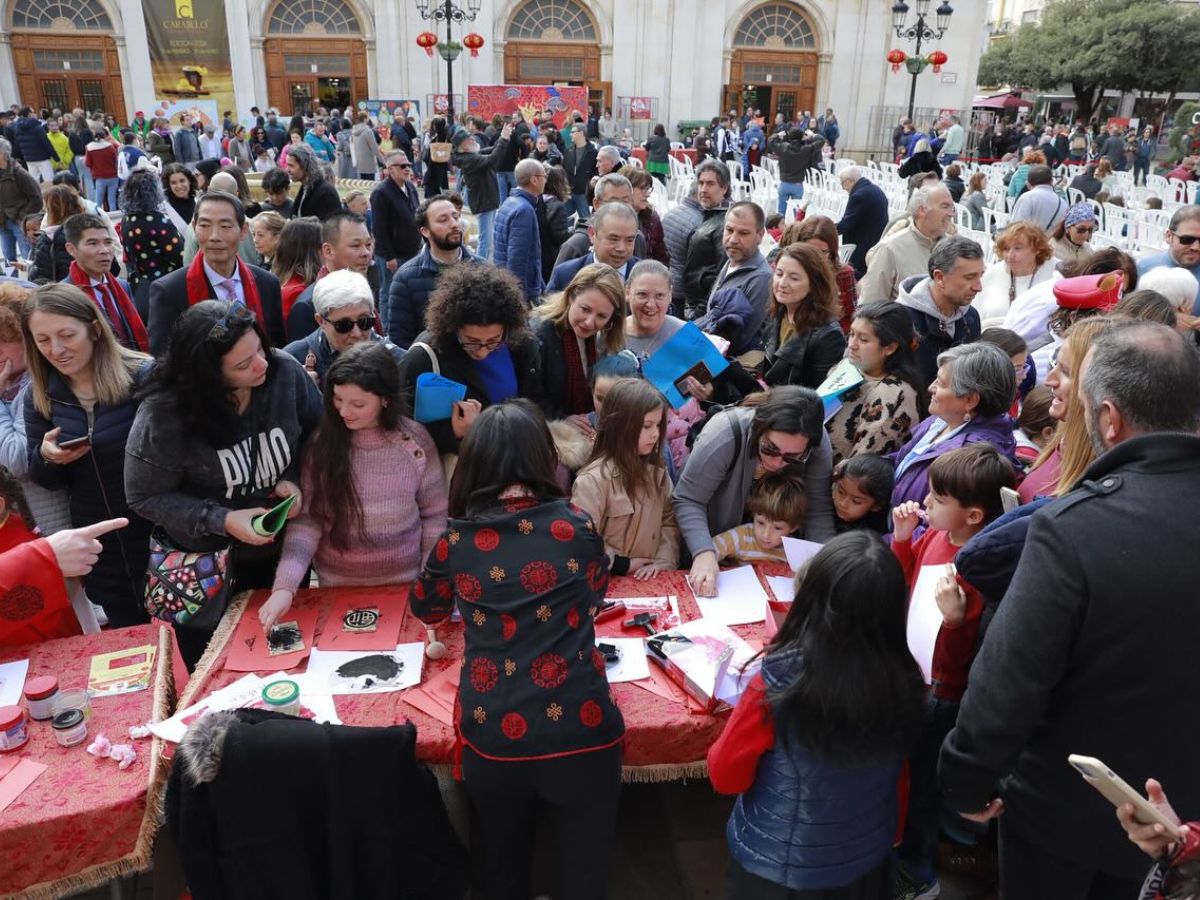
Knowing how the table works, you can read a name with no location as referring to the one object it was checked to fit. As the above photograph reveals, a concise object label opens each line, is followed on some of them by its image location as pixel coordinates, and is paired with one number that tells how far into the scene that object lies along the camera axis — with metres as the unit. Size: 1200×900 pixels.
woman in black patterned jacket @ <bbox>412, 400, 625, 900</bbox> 2.01
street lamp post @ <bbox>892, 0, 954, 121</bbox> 17.27
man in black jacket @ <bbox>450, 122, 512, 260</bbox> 9.31
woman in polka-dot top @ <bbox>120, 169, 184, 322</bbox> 5.07
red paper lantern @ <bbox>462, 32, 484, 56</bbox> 20.16
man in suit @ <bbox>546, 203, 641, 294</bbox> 4.30
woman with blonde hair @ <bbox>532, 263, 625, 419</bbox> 3.40
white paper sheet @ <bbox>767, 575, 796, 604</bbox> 2.93
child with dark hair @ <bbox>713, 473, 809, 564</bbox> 3.02
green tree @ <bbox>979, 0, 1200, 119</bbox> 28.84
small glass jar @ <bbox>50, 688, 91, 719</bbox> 2.22
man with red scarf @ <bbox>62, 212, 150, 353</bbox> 4.30
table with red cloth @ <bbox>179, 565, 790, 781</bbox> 2.28
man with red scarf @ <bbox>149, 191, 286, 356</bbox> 4.02
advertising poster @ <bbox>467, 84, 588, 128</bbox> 23.78
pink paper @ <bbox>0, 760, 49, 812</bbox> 1.98
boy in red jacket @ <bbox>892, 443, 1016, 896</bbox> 2.38
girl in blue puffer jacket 1.77
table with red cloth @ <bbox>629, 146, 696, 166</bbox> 16.25
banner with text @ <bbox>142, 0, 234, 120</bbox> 23.95
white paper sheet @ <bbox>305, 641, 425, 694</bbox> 2.43
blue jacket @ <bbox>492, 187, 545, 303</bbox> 5.80
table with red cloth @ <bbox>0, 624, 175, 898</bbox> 1.92
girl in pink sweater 2.71
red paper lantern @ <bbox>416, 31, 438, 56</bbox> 19.88
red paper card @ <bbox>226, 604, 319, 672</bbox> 2.51
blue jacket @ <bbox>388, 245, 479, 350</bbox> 4.24
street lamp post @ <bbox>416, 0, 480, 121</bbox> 17.47
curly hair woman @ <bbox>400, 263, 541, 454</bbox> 3.02
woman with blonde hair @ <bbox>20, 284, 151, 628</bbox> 2.80
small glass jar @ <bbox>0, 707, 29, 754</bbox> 2.12
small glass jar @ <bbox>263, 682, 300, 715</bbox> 2.32
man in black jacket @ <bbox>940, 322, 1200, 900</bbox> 1.52
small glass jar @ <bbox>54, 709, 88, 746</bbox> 2.15
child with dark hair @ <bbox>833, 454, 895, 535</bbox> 3.01
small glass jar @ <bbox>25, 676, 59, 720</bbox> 2.22
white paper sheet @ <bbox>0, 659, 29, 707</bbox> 2.30
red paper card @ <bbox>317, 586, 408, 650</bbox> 2.62
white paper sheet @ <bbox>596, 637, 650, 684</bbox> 2.50
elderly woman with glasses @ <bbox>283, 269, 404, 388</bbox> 3.25
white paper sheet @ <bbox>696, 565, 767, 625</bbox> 2.78
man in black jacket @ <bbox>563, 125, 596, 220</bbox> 11.12
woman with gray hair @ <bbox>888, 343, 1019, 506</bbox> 2.78
